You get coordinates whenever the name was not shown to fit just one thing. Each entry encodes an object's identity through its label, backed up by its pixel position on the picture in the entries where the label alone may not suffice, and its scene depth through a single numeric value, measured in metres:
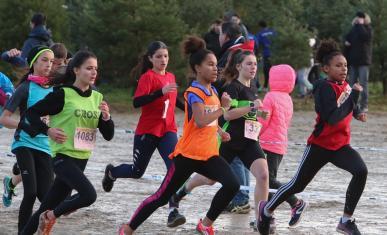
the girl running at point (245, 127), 14.11
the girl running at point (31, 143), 13.19
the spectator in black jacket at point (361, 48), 34.44
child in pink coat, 15.50
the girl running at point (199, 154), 12.74
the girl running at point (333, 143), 13.21
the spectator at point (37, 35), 23.43
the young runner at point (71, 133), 12.49
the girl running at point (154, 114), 15.48
